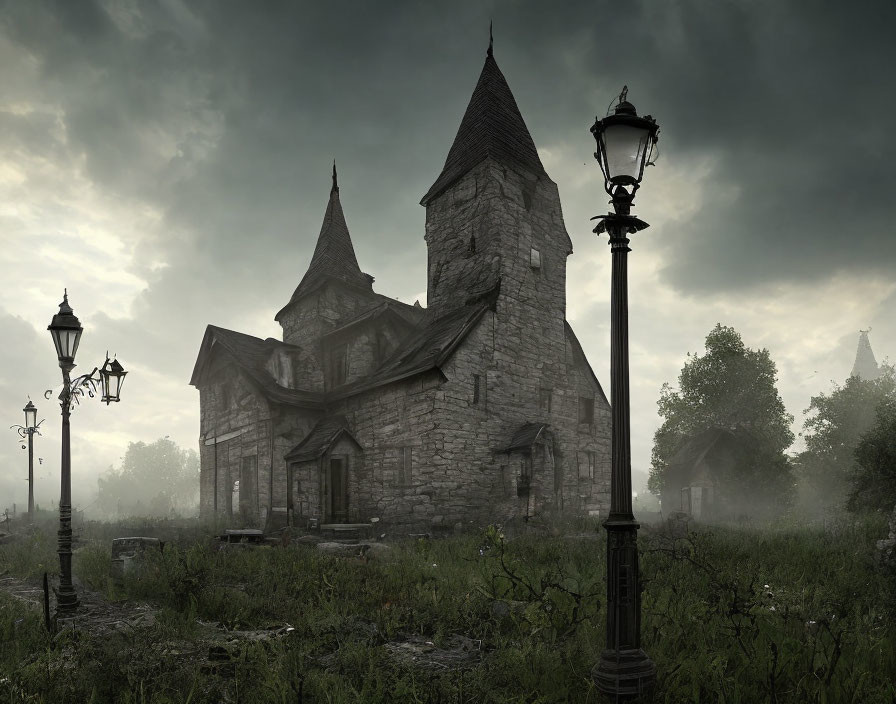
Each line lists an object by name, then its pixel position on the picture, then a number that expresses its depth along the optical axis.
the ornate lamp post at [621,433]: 4.90
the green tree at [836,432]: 41.53
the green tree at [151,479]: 88.12
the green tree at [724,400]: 39.00
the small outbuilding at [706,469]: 30.70
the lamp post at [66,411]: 9.21
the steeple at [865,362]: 92.25
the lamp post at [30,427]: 24.42
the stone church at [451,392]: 18.62
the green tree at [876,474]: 20.58
